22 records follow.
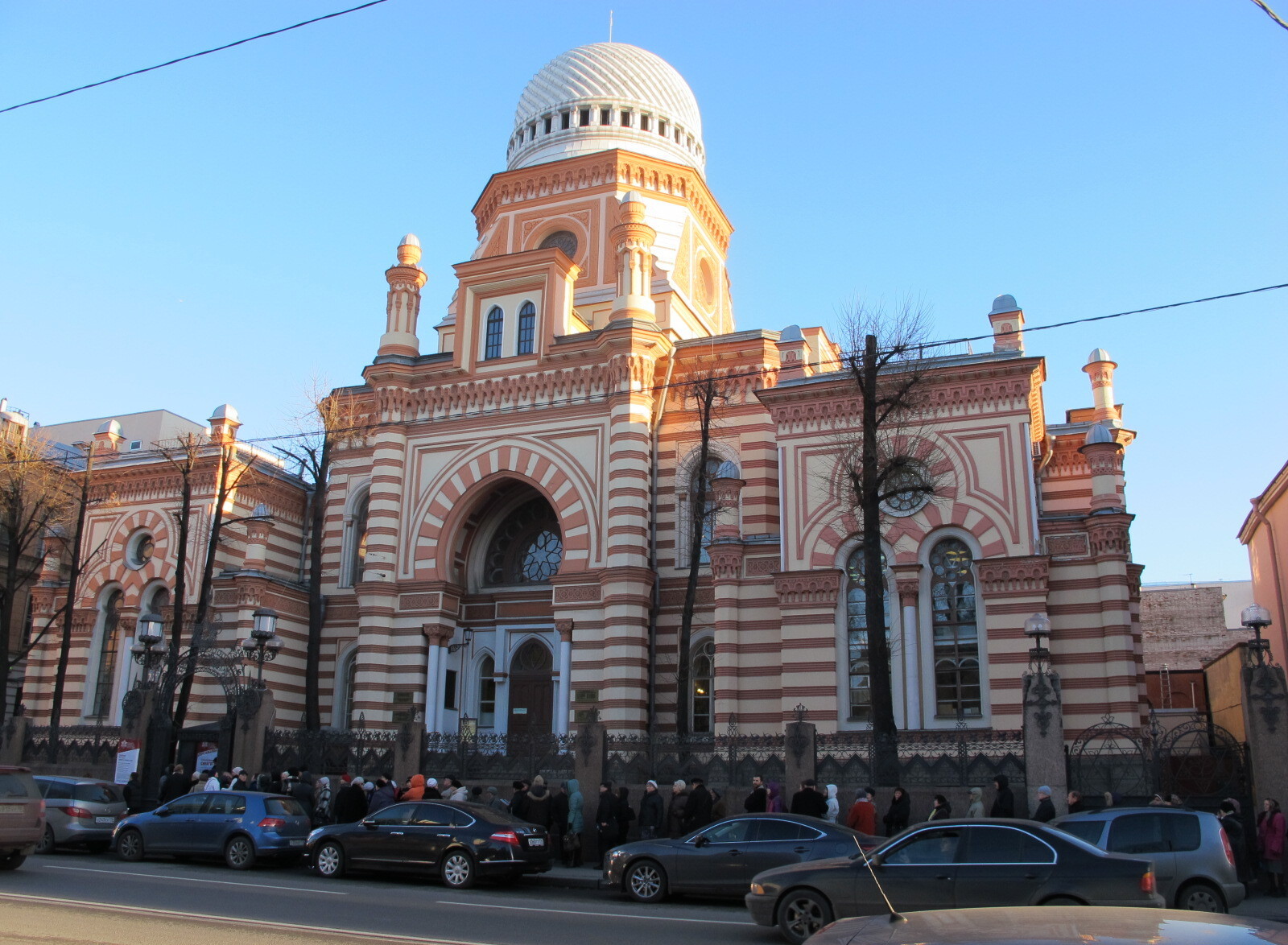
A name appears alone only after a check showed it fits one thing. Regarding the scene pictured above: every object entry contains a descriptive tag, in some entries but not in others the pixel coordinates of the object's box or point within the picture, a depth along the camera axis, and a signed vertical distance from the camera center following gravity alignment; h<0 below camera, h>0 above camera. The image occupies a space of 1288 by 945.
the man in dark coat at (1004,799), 17.47 -0.79
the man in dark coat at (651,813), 19.17 -1.21
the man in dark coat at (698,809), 18.91 -1.11
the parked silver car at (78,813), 19.66 -1.42
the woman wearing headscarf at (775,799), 18.73 -0.92
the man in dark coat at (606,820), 19.28 -1.36
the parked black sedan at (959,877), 11.02 -1.30
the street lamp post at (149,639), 25.98 +2.12
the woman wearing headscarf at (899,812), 18.34 -1.07
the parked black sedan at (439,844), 16.33 -1.56
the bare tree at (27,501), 33.38 +7.22
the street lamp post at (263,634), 24.47 +2.15
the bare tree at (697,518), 26.19 +5.58
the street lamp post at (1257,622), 18.73 +2.16
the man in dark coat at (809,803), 18.14 -0.93
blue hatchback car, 17.95 -1.53
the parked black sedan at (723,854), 14.42 -1.44
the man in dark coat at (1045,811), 16.56 -0.92
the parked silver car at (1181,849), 13.08 -1.15
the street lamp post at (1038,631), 21.55 +2.20
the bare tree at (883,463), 20.97 +6.15
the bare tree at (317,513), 30.47 +6.10
